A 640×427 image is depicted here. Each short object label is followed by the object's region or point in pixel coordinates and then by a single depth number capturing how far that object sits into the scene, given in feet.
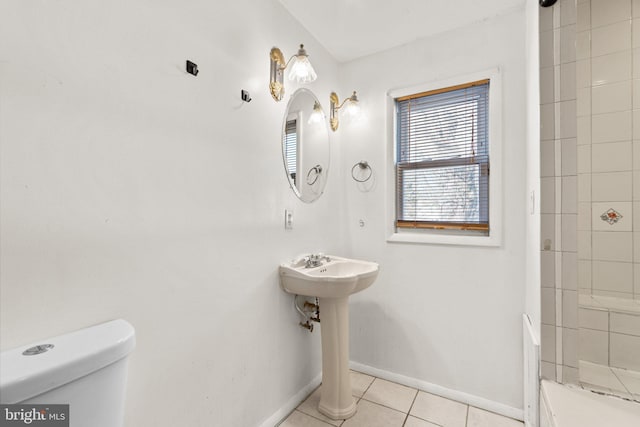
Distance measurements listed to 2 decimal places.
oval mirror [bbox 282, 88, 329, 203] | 5.85
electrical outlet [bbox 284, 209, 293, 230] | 5.72
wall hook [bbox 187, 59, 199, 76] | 3.90
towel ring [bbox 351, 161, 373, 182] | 7.23
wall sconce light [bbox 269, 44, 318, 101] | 5.21
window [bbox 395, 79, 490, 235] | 6.22
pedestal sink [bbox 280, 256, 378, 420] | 5.44
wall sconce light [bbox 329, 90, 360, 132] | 6.88
